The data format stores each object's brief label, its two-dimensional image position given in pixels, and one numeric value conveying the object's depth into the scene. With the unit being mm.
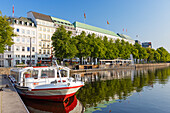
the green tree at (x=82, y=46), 65688
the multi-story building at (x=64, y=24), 86962
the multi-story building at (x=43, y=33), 76188
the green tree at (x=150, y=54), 129625
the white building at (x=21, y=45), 63938
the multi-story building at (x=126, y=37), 160112
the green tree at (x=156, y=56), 136975
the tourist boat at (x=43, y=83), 16406
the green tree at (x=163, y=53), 150500
